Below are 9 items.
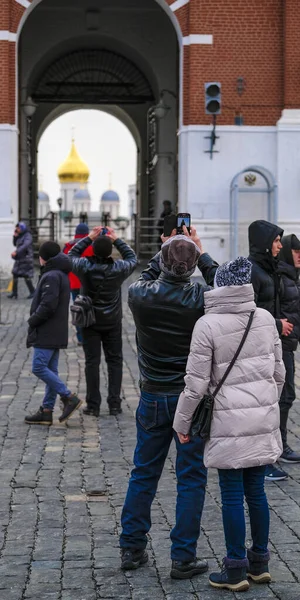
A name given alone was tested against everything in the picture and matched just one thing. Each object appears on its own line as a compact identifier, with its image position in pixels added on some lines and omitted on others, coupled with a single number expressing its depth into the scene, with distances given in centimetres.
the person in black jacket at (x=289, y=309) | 754
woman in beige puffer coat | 490
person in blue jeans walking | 888
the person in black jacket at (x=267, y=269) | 705
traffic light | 2197
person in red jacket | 1405
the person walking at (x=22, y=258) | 1961
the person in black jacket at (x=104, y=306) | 926
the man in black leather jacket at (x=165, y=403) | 518
